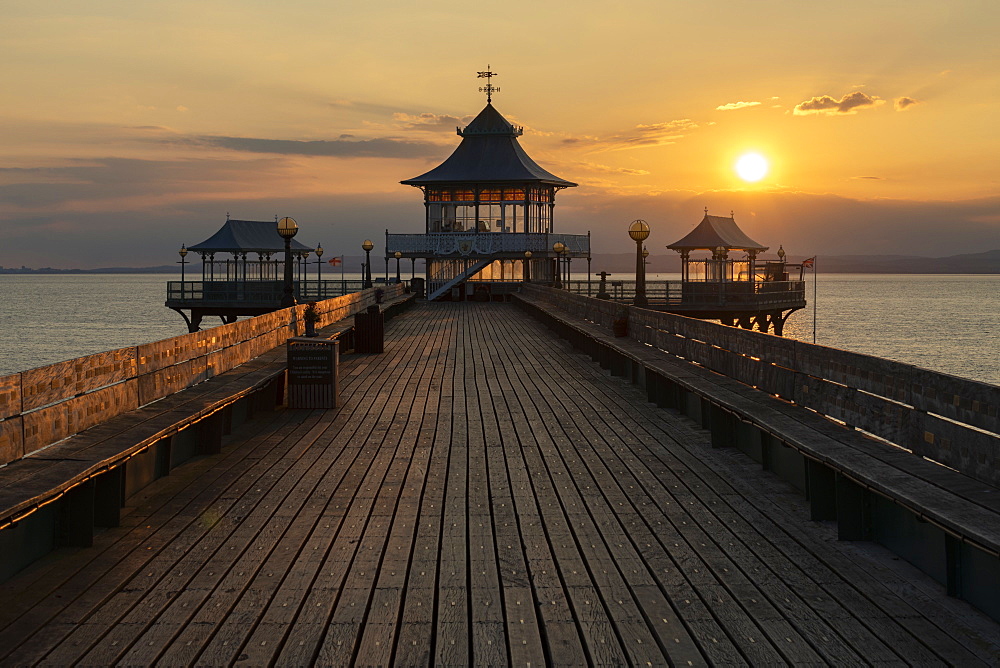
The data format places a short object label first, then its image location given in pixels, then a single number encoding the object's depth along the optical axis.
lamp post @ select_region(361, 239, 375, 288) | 46.78
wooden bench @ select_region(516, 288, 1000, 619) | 5.33
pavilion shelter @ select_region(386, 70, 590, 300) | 51.47
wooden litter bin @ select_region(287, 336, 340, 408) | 12.68
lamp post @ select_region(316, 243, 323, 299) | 59.18
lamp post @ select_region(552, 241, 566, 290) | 42.29
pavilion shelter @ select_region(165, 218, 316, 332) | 58.31
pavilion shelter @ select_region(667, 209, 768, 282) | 64.88
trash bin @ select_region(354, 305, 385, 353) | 20.09
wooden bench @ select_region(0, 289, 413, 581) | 5.84
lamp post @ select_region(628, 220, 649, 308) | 20.28
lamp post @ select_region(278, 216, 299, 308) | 19.89
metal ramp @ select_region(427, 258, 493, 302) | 48.56
